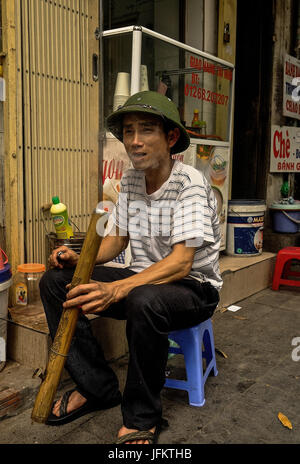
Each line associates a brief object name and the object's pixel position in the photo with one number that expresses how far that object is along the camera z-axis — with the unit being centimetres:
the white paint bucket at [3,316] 239
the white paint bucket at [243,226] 449
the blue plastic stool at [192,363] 218
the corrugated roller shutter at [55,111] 286
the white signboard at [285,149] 531
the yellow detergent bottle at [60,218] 293
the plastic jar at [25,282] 282
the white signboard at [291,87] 538
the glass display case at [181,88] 326
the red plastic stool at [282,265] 450
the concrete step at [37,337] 244
